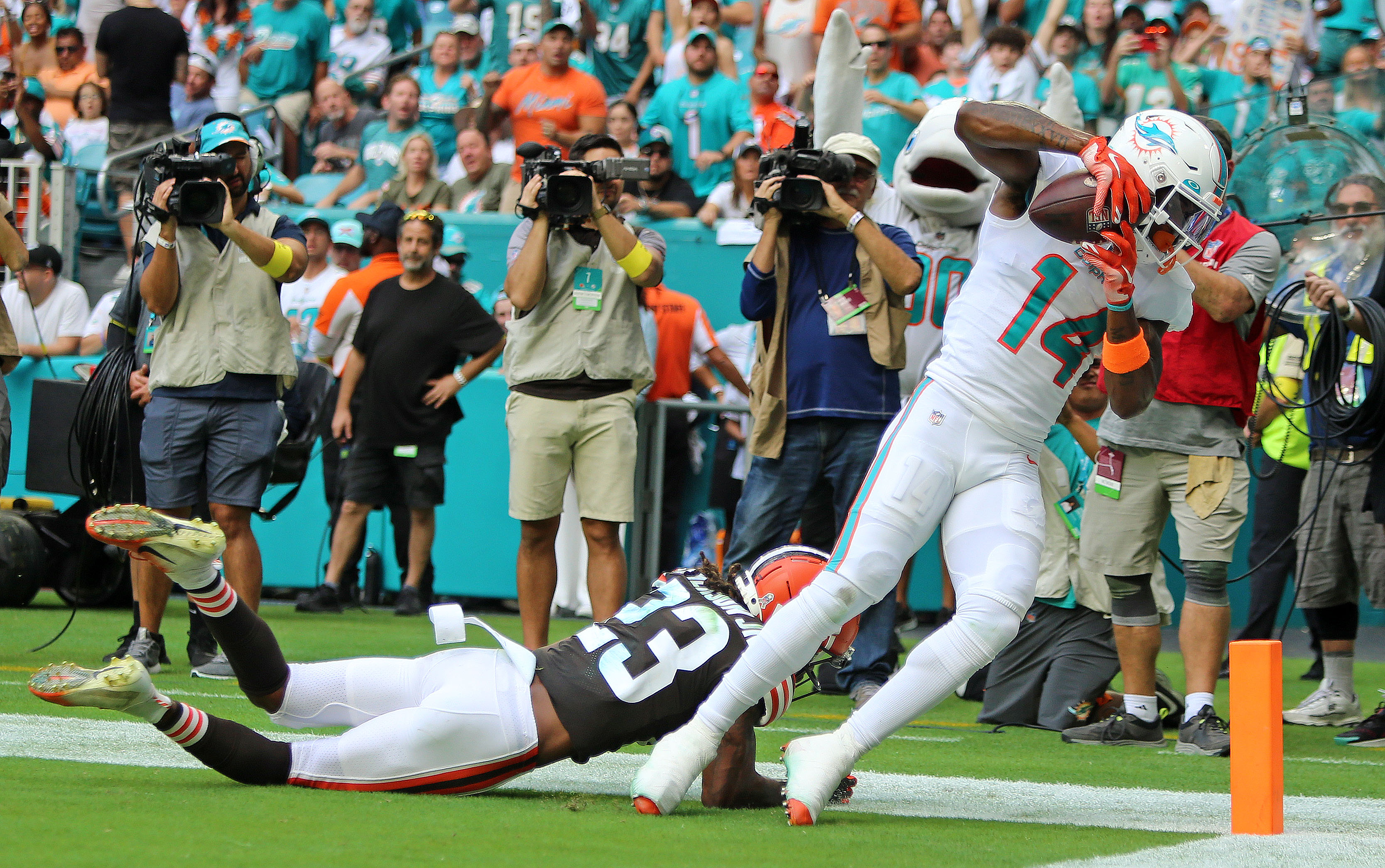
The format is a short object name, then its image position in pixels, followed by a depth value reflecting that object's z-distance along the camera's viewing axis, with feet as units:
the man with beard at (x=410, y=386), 61.36
